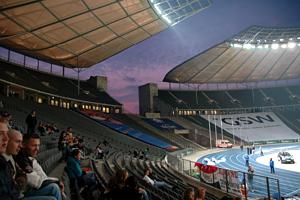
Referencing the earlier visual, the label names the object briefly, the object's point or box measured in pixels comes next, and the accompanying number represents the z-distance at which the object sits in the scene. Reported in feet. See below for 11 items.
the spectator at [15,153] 10.72
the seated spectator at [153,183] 28.79
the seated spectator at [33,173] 11.76
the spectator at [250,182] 35.86
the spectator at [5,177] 8.38
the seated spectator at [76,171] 20.49
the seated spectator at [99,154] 54.14
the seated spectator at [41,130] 50.24
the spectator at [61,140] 34.17
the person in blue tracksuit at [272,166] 67.31
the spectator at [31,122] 38.13
